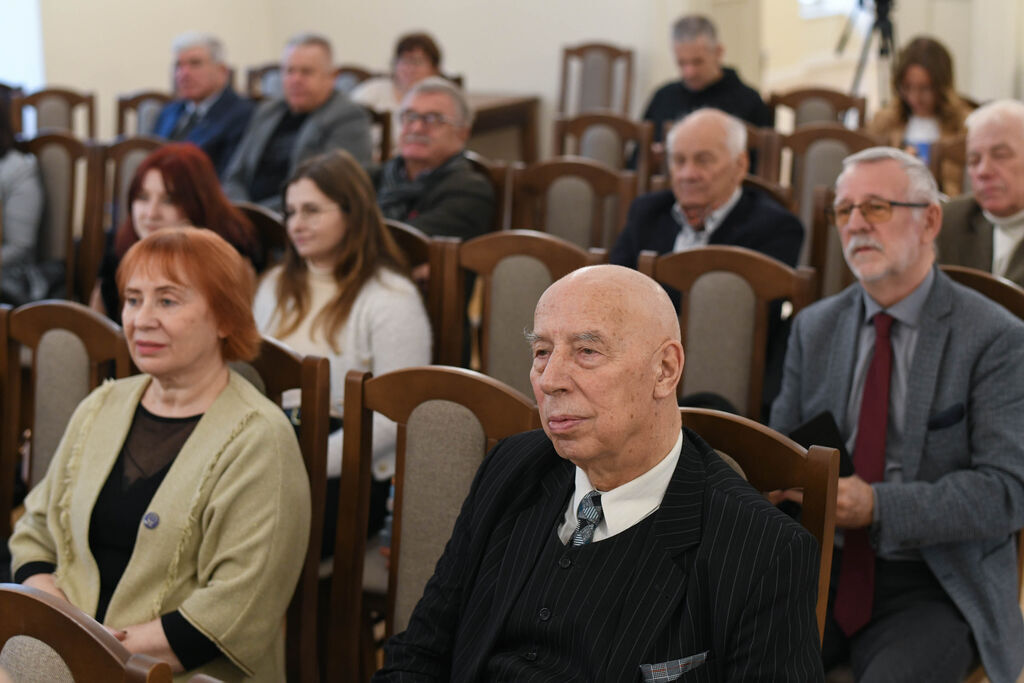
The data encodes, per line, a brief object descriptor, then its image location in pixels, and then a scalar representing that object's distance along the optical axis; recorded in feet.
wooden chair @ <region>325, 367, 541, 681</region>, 5.82
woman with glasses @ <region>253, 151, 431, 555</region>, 8.52
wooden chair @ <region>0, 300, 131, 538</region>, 7.26
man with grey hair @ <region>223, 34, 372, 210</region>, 14.52
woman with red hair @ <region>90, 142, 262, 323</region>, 9.61
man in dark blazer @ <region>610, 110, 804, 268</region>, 9.82
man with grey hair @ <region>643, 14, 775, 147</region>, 16.76
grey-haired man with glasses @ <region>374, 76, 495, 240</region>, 11.14
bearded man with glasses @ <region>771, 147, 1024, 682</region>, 6.00
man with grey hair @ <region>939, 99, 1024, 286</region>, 8.87
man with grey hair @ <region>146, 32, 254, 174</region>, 15.84
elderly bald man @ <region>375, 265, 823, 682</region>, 4.23
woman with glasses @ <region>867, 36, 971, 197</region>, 14.84
